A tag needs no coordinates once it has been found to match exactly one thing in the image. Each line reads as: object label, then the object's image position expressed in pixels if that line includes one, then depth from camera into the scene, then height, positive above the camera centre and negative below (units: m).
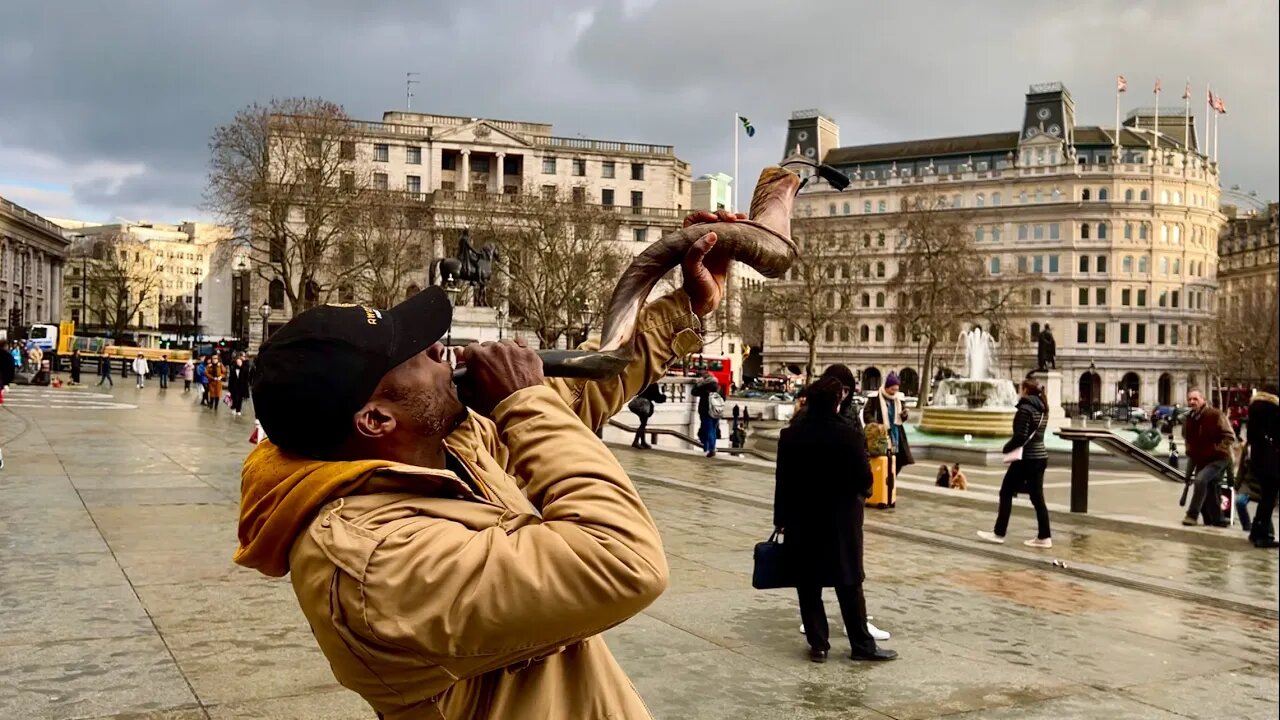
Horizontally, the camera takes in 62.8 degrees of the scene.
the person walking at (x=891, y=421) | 13.50 -0.84
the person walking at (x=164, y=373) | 47.31 -1.24
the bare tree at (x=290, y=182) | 45.38 +7.49
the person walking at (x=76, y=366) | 50.03 -1.03
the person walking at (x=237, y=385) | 27.62 -1.04
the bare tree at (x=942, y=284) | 61.56 +4.38
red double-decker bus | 59.71 -0.89
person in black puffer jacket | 10.73 -1.00
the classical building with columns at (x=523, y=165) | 88.88 +16.42
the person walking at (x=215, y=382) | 32.03 -1.05
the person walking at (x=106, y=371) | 49.00 -1.19
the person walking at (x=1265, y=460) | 11.63 -1.10
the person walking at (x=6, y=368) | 15.71 -0.35
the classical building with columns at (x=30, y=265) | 89.56 +7.40
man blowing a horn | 1.64 -0.29
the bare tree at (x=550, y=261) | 55.38 +4.92
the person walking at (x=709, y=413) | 21.36 -1.22
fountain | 29.92 -1.53
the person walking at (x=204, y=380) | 33.91 -1.08
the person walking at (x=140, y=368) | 46.78 -0.97
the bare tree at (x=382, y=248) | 51.56 +5.20
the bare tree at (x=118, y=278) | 99.88 +7.01
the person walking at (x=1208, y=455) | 12.89 -1.17
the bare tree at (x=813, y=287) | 63.47 +4.37
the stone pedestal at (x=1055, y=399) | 35.91 -1.55
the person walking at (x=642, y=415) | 17.61 -1.18
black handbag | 6.56 -1.35
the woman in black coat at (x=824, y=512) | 6.41 -0.99
